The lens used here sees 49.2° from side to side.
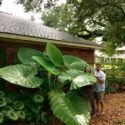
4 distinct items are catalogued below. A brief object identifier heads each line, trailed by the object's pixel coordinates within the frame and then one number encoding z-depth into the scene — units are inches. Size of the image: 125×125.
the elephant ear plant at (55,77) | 130.7
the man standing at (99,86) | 172.3
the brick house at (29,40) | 153.1
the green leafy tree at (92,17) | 313.0
